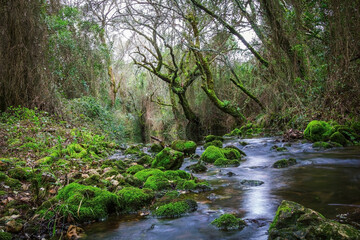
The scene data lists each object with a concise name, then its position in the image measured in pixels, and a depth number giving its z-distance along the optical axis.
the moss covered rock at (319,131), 8.53
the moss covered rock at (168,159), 6.08
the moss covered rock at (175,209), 3.45
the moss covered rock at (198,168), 6.14
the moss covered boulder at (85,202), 3.28
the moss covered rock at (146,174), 4.96
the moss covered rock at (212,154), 7.07
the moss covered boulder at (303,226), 2.19
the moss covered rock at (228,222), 2.97
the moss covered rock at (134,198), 3.71
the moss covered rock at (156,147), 9.55
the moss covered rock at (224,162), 6.72
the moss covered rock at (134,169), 5.64
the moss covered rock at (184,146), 8.26
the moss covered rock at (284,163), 6.01
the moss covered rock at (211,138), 11.31
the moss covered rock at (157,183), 4.50
